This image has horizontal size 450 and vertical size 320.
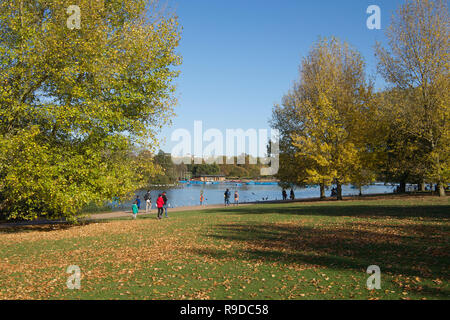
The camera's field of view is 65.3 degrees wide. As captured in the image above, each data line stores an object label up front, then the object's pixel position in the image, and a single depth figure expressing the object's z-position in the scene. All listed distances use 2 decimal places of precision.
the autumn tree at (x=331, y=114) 36.44
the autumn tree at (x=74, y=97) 19.00
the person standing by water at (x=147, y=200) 33.68
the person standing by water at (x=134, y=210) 27.05
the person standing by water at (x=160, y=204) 26.26
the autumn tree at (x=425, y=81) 33.72
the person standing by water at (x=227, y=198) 40.55
